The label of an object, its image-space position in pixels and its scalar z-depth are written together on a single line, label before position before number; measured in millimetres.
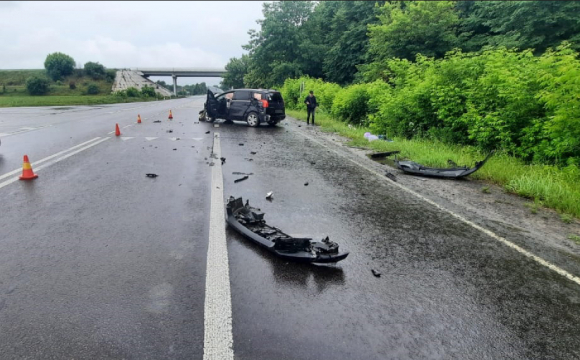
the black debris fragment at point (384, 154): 11078
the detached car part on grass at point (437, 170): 8289
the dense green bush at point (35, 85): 70562
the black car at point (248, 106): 18312
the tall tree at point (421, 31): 28484
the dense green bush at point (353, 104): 18391
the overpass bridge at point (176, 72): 114625
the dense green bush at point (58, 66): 95688
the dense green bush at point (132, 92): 70938
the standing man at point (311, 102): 19641
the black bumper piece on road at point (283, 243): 3873
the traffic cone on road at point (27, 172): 6981
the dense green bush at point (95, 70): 98312
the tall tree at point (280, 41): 44062
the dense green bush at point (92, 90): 80750
